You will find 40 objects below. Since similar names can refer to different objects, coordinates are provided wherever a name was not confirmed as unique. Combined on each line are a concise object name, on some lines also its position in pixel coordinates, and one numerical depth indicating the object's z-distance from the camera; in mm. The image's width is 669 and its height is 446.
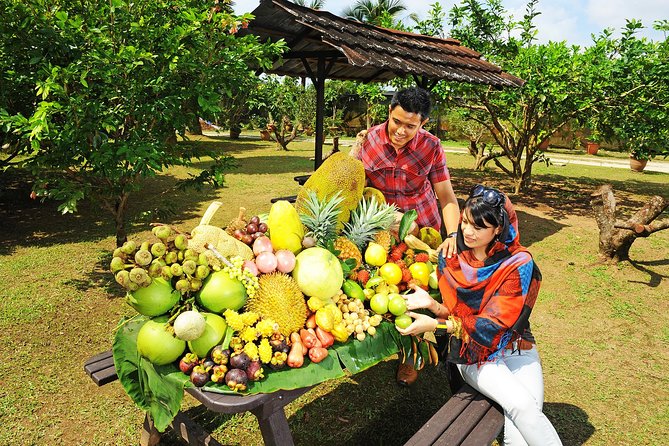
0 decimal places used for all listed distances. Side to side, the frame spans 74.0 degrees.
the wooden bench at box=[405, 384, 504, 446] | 2154
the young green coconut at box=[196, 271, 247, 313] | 1943
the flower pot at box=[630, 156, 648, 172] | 17172
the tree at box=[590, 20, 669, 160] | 8656
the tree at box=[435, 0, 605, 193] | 8812
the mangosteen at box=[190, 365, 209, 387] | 1803
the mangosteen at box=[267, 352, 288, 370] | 1882
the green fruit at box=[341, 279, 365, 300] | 2359
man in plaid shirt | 3301
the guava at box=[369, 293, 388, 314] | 2311
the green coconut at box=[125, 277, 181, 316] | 1797
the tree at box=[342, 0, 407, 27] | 34594
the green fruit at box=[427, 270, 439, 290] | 2777
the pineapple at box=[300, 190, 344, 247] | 2504
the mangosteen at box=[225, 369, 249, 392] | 1770
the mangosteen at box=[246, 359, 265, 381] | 1820
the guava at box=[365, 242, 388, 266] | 2588
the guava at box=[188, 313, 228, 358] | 1848
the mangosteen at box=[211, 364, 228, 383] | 1805
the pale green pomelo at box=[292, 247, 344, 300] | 2150
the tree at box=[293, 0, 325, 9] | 36191
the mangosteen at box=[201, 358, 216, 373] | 1836
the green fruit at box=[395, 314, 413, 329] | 2291
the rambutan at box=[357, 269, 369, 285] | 2486
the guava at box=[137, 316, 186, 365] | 1821
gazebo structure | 5883
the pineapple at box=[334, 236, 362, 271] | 2509
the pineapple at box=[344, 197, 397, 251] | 2693
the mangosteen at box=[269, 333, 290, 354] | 1911
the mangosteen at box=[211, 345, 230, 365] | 1827
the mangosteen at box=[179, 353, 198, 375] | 1856
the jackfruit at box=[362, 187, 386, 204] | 3049
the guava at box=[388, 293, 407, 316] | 2295
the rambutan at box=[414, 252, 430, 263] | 2770
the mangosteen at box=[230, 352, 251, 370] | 1825
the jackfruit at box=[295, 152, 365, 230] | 2723
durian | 2012
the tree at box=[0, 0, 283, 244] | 3928
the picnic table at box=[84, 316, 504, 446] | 1818
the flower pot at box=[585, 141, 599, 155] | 24156
